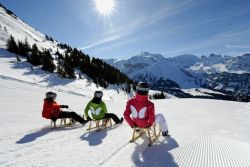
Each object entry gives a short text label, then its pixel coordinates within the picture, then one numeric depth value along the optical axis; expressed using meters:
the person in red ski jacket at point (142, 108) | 4.16
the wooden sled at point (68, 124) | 6.02
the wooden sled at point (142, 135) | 4.23
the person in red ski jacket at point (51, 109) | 5.68
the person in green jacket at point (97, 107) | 5.65
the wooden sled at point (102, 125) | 5.61
